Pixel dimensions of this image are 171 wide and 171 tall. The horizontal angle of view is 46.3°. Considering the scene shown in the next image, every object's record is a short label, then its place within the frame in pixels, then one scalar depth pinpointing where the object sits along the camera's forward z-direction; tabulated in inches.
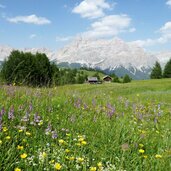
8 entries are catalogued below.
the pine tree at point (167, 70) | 3102.8
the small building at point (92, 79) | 5216.0
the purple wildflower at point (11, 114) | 124.8
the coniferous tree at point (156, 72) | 3287.7
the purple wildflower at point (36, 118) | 134.1
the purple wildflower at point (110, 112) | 187.3
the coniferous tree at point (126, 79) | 4049.5
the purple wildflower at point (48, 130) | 126.1
